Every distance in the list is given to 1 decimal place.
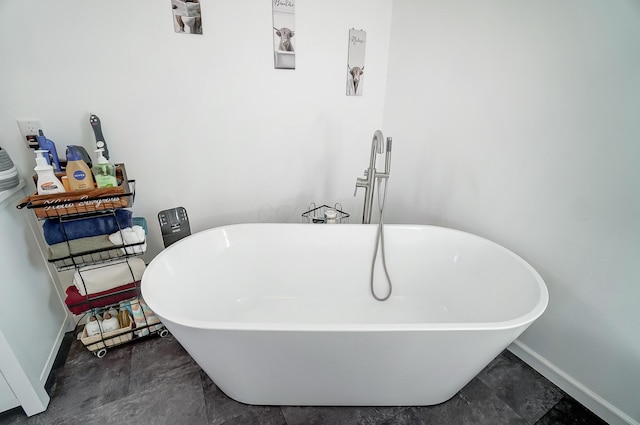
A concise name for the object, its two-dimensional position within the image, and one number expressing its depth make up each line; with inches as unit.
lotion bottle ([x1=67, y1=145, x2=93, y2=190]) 44.2
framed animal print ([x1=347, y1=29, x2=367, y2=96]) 67.1
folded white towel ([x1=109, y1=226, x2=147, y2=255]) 48.0
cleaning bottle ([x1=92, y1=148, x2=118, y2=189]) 46.4
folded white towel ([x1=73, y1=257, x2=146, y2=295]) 49.5
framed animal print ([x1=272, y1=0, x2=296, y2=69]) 59.1
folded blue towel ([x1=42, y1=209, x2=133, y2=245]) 44.5
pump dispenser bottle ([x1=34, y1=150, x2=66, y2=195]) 42.2
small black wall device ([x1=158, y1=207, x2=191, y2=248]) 56.6
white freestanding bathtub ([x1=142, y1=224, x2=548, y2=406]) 34.4
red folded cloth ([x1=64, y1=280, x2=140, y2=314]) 49.8
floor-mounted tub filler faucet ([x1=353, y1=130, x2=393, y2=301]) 58.4
